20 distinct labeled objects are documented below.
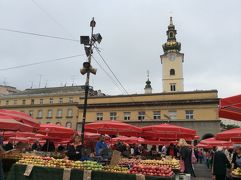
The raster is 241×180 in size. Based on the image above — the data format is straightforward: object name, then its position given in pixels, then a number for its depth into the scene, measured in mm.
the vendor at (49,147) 11264
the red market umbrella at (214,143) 13911
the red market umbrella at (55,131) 11121
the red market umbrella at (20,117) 8155
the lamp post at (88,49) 8283
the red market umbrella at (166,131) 9965
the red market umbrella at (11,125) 6512
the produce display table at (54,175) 5223
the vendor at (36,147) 13757
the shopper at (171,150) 12384
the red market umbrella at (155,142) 15530
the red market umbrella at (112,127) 9518
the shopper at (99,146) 9000
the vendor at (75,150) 7353
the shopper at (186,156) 10636
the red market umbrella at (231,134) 7915
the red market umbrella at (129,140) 15988
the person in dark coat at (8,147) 11058
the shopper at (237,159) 7001
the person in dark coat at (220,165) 7358
